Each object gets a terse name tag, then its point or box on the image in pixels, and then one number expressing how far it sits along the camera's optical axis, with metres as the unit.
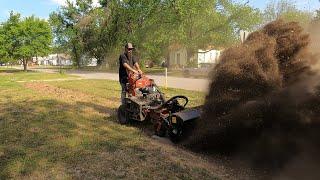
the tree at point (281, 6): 15.20
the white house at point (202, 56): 22.99
